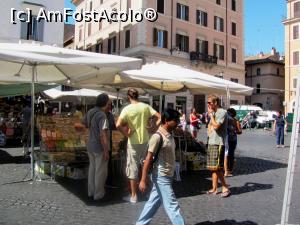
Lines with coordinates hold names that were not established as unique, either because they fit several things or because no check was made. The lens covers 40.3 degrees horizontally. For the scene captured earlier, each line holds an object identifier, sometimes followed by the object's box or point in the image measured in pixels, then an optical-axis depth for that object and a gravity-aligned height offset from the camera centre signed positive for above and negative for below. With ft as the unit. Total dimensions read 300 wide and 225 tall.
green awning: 41.36 +3.16
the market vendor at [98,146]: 20.75 -1.36
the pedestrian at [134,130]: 20.48 -0.55
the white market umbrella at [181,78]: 26.50 +2.73
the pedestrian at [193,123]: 58.90 -0.53
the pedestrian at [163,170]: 14.44 -1.84
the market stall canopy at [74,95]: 63.82 +3.72
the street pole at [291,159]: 14.87 -1.43
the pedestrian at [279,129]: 56.90 -1.30
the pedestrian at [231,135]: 30.25 -1.15
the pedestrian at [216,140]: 22.27 -1.13
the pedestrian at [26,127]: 40.83 -0.91
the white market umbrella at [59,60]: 20.81 +3.33
